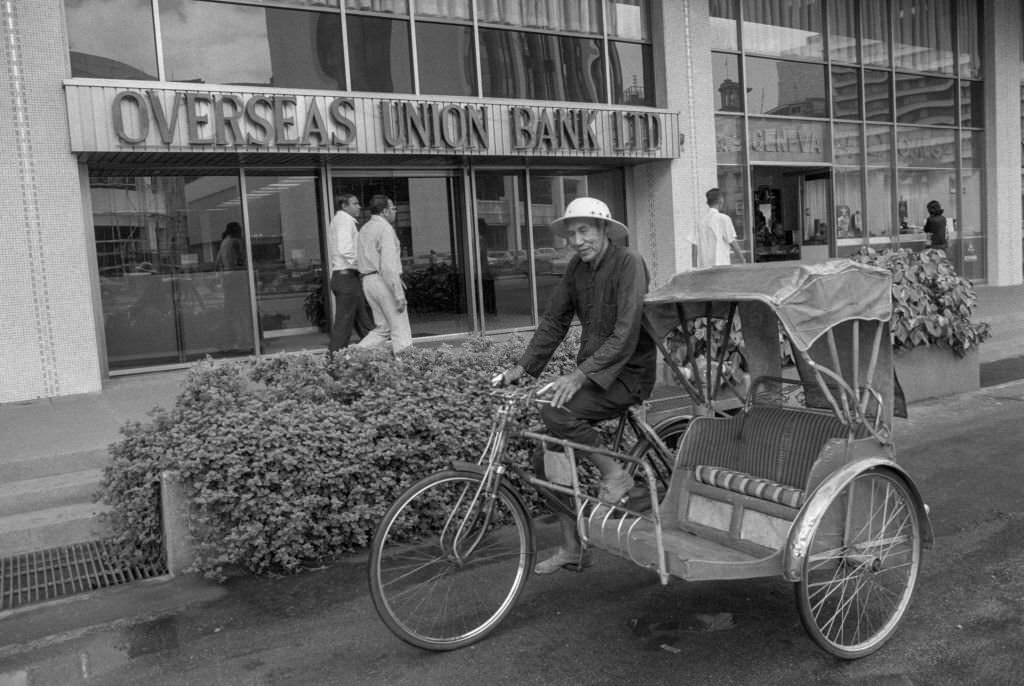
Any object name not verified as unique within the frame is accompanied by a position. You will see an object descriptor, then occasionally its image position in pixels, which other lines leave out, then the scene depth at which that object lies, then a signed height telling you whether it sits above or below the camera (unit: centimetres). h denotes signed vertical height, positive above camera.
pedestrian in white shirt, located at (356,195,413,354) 868 +5
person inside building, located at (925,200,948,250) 1557 +21
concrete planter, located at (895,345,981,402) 860 -131
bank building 914 +163
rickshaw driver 411 -43
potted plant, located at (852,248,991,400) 846 -79
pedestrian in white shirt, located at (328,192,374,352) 932 +7
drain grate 479 -157
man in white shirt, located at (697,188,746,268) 1157 +27
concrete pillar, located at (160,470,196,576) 491 -131
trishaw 369 -110
